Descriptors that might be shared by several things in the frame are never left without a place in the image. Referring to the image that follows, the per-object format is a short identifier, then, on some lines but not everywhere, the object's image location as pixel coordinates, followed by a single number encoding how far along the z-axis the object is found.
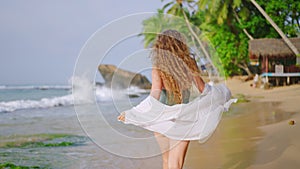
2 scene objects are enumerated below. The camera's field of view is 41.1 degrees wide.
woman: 2.49
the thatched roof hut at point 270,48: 16.48
